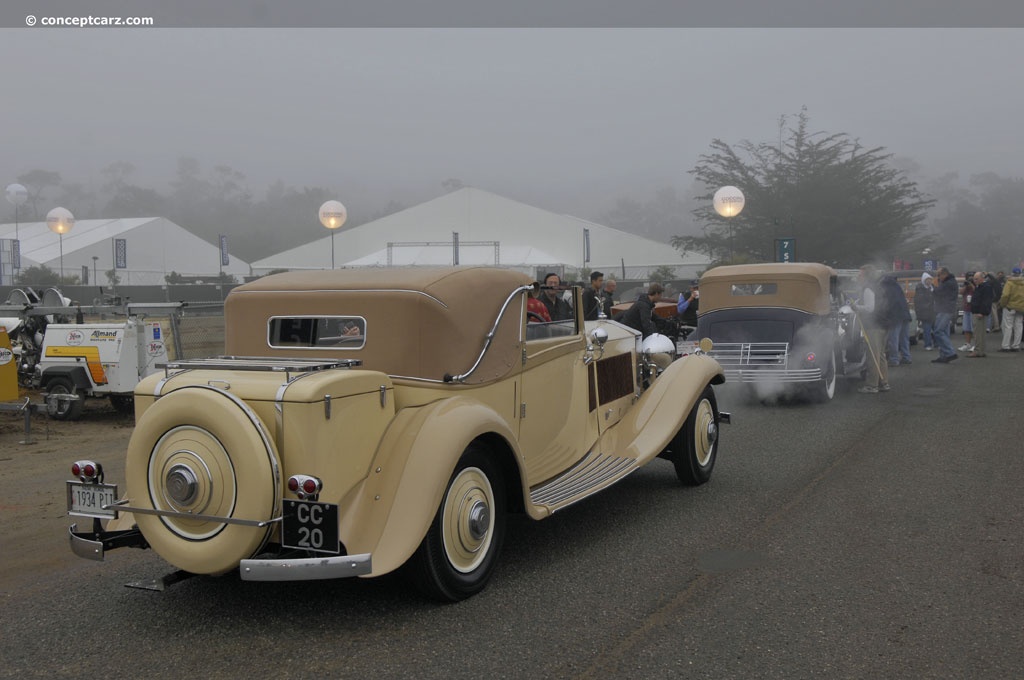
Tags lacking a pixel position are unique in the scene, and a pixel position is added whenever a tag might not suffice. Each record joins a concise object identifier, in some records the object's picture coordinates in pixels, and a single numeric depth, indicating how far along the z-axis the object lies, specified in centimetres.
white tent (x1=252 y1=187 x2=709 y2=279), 4144
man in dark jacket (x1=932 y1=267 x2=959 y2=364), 1670
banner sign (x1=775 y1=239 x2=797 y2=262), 2137
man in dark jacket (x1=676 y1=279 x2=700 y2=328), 1579
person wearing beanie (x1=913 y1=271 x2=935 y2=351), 1780
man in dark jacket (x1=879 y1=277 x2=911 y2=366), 1347
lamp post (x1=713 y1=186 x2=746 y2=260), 2489
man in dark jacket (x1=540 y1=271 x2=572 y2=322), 595
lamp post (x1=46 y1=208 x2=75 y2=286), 3241
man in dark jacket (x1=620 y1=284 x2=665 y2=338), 1103
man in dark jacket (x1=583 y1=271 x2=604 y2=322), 1075
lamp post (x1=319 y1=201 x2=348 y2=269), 2628
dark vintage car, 1135
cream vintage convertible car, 382
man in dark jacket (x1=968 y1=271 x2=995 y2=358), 1747
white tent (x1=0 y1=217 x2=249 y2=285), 4344
